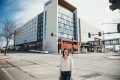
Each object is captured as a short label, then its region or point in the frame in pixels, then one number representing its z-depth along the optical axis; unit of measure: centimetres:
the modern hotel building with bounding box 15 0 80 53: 3671
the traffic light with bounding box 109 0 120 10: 248
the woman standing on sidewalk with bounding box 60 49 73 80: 259
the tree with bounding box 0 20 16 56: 1854
